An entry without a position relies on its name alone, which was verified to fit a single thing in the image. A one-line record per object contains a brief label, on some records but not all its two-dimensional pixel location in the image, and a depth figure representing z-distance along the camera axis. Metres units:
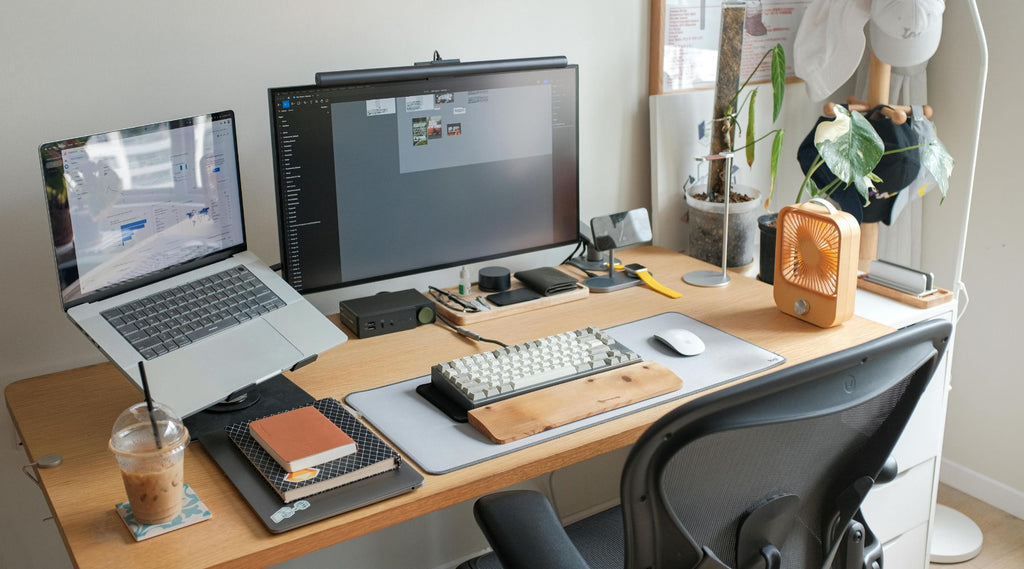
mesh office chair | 0.94
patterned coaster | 1.07
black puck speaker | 1.81
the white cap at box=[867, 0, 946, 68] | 1.93
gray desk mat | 1.26
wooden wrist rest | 1.30
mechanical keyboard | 1.37
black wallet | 1.80
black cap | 2.03
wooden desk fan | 1.62
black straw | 1.09
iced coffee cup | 1.07
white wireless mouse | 1.54
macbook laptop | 1.26
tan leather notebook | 1.17
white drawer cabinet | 1.81
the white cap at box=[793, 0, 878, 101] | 2.04
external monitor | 1.54
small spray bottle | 1.79
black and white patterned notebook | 1.14
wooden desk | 1.07
